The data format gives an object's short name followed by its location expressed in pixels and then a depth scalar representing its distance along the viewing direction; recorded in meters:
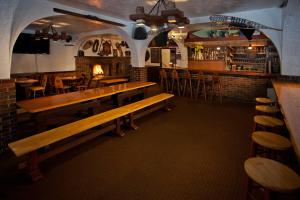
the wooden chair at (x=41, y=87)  7.55
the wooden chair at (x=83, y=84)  8.40
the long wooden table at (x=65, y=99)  3.44
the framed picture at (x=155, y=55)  13.22
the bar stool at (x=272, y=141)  2.09
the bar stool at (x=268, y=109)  3.40
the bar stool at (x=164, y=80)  8.75
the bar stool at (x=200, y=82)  7.64
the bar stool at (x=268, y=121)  2.77
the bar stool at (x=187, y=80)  8.12
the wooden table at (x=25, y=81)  7.03
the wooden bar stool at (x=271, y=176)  1.45
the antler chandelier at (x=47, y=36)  6.49
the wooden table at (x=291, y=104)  1.88
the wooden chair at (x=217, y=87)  7.35
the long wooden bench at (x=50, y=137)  2.56
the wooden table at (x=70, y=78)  8.49
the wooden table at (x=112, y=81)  8.27
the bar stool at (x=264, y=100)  4.17
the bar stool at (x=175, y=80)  8.37
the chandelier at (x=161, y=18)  3.07
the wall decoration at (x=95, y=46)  11.43
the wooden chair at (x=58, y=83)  7.79
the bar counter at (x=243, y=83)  6.95
